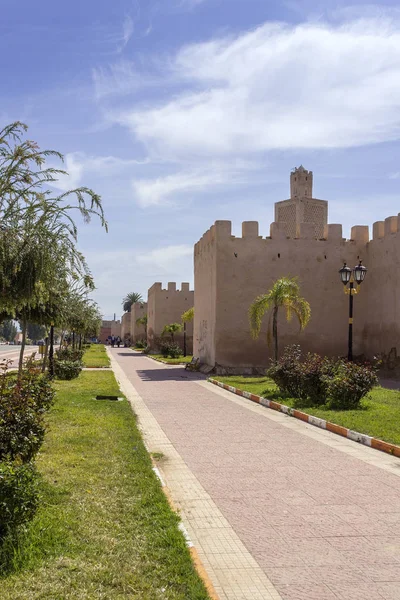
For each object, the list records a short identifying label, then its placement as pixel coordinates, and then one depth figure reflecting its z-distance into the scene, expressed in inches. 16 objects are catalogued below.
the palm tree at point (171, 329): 1791.3
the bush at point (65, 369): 775.1
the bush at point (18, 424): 229.6
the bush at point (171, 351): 1528.1
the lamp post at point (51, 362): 760.0
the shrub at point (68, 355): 911.2
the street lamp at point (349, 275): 607.5
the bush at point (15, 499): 166.9
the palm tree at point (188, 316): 1594.5
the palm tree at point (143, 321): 2635.3
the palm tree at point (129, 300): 4206.7
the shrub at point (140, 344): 2509.1
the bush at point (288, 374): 550.3
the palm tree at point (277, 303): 808.3
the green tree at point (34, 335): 4985.7
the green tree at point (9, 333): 4709.6
